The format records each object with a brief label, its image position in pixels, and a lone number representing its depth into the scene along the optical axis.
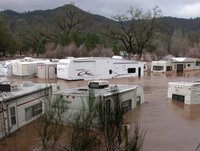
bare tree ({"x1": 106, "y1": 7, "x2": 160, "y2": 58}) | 61.03
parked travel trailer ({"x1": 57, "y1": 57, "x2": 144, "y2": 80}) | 33.66
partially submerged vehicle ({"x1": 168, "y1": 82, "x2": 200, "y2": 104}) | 20.08
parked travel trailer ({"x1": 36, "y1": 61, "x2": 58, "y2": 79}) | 36.28
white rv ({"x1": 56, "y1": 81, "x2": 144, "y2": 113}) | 13.86
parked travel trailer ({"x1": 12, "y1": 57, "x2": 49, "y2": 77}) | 37.00
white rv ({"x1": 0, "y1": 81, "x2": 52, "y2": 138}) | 12.73
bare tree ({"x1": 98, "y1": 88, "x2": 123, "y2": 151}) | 8.38
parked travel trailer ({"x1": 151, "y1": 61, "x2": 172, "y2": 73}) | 45.91
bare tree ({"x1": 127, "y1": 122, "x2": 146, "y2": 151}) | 8.12
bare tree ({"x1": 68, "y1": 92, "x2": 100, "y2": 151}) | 8.39
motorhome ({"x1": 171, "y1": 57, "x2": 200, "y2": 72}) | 47.70
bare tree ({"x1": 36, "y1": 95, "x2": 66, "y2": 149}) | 11.36
